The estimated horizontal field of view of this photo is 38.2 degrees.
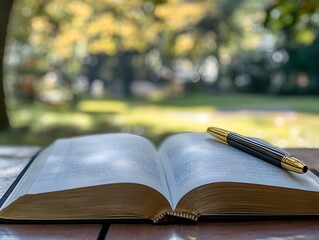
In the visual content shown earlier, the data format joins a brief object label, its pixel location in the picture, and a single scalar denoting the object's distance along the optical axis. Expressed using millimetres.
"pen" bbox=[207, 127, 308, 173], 458
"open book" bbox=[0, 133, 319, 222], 416
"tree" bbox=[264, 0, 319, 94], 6457
